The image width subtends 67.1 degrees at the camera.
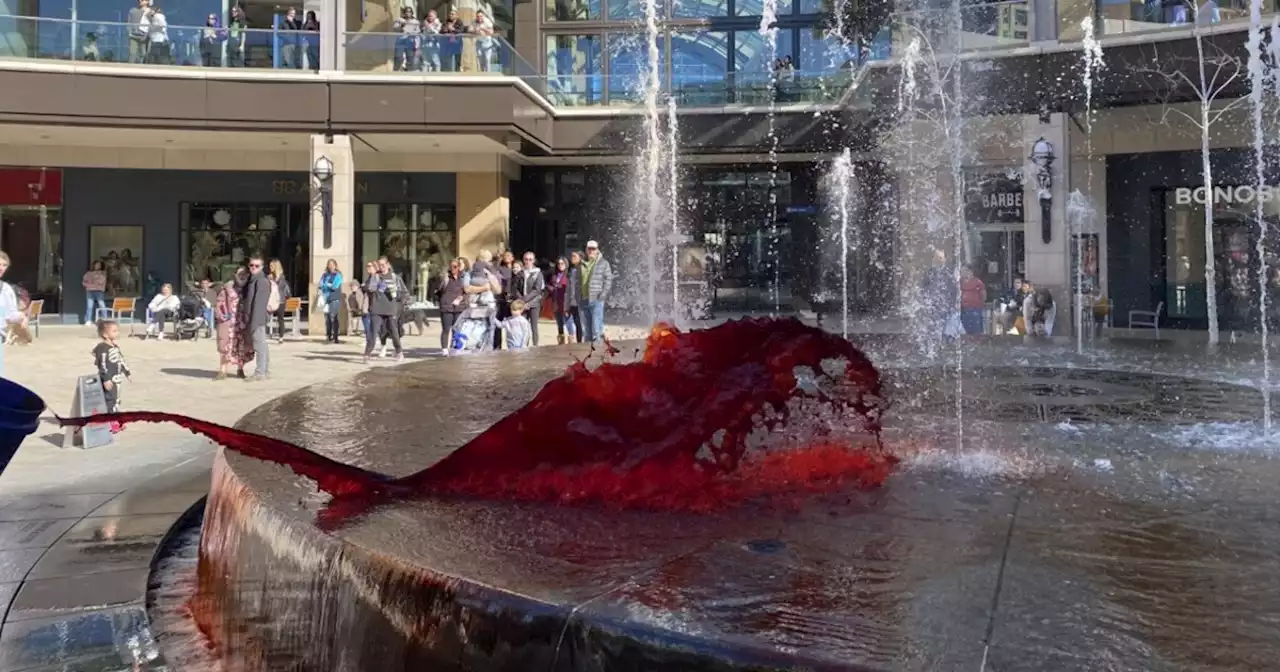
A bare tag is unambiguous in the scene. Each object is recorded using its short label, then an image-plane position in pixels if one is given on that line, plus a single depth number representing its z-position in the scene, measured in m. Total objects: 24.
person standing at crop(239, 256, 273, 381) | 13.28
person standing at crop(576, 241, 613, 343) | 15.51
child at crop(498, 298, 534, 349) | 14.05
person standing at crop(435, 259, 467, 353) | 15.38
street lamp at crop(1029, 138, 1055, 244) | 21.02
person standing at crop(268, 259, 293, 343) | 20.53
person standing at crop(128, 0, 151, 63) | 22.00
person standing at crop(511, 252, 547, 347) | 16.39
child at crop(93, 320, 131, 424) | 9.30
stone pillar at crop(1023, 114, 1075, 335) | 21.42
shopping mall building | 21.44
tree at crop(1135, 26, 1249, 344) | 18.36
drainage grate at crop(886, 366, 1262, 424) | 6.32
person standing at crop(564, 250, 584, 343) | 16.25
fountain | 2.39
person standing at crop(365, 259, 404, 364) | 16.08
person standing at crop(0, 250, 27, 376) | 9.02
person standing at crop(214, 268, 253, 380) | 13.47
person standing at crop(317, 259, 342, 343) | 20.44
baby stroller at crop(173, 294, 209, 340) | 21.16
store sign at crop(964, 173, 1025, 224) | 24.53
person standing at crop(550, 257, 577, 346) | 16.86
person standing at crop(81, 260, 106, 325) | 25.62
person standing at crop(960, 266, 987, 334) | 16.92
